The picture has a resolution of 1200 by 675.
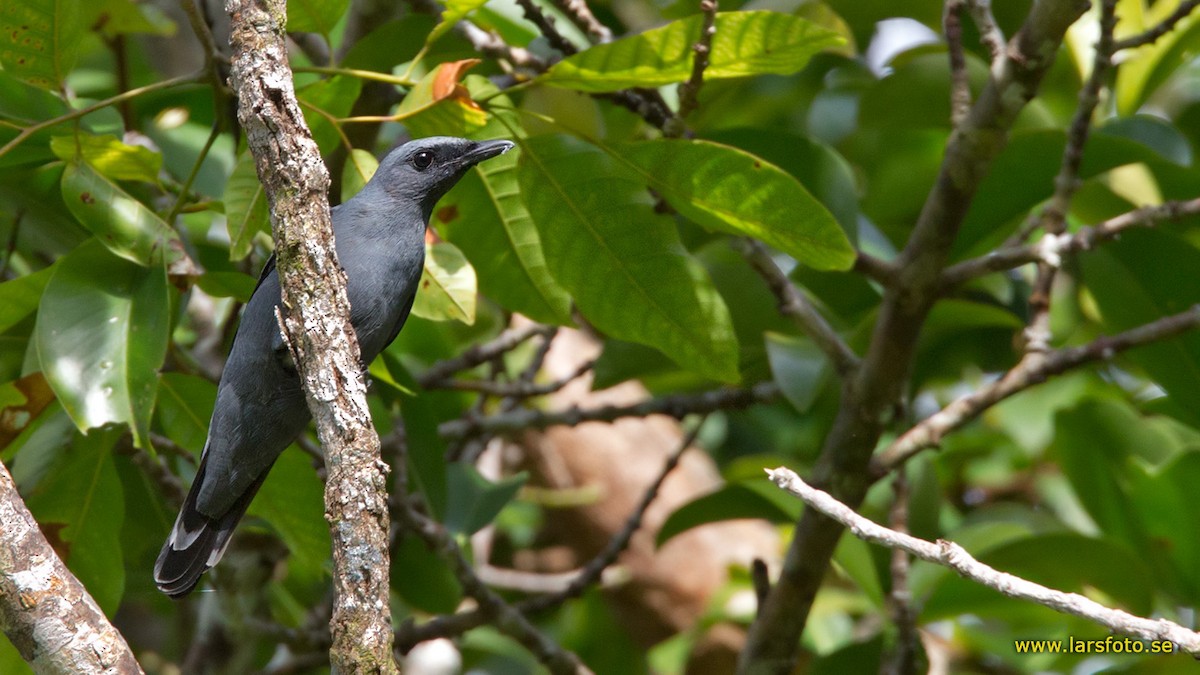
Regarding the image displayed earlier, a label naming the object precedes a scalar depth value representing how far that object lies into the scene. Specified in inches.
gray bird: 230.1
